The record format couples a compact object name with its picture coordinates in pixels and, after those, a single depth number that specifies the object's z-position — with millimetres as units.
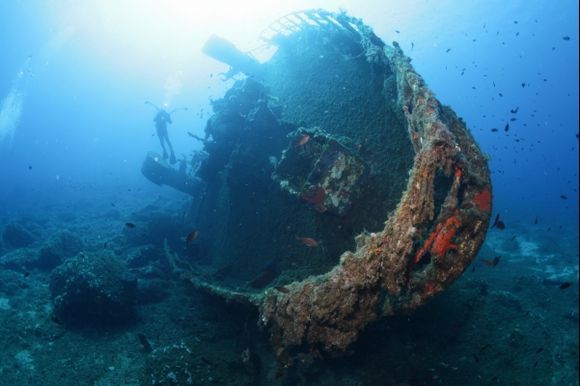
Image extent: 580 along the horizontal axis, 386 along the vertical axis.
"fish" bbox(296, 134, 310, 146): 6175
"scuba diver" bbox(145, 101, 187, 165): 14086
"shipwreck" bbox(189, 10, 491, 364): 4047
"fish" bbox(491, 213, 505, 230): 5387
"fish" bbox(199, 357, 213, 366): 5590
